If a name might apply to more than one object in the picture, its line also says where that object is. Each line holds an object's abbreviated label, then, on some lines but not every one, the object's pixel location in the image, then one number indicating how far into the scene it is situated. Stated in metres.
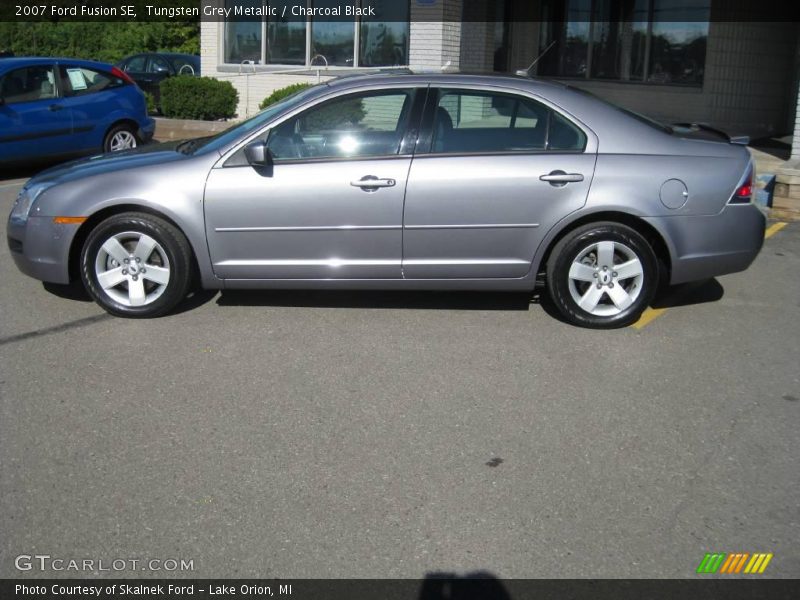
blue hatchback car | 11.52
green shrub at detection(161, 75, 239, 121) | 16.39
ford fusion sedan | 5.99
